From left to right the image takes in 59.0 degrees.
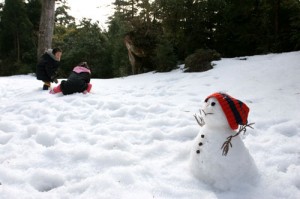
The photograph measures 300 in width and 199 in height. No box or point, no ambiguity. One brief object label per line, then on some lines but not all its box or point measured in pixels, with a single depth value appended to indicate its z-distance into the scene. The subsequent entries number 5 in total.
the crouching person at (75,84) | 5.95
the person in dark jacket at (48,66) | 6.80
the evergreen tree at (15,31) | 19.91
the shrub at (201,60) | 8.55
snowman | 2.32
